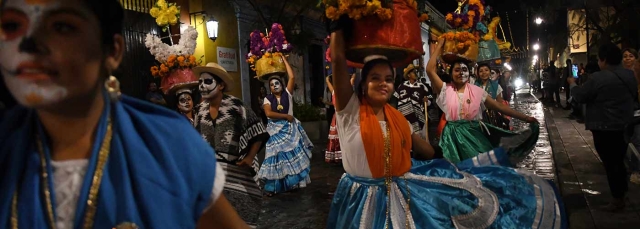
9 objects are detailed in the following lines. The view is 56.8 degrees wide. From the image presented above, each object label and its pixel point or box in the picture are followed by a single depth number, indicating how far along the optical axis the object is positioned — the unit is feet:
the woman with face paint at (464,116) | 21.04
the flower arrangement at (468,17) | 23.03
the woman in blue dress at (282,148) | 28.84
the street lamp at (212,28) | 49.11
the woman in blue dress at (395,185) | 12.86
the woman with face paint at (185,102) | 20.17
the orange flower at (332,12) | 11.93
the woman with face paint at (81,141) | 4.78
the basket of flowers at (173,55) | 19.62
